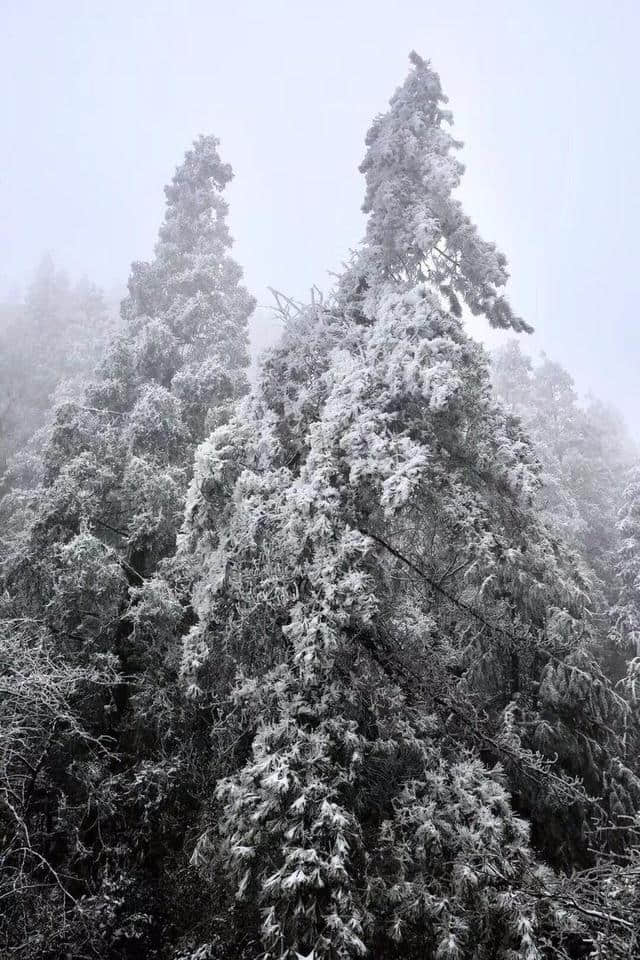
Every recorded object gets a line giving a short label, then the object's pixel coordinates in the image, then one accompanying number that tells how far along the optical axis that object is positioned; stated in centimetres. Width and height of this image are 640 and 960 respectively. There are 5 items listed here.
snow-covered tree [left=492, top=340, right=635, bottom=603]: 1834
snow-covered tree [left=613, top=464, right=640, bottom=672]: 1358
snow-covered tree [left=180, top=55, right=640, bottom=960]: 488
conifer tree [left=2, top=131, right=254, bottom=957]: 716
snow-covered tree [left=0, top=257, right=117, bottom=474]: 2706
